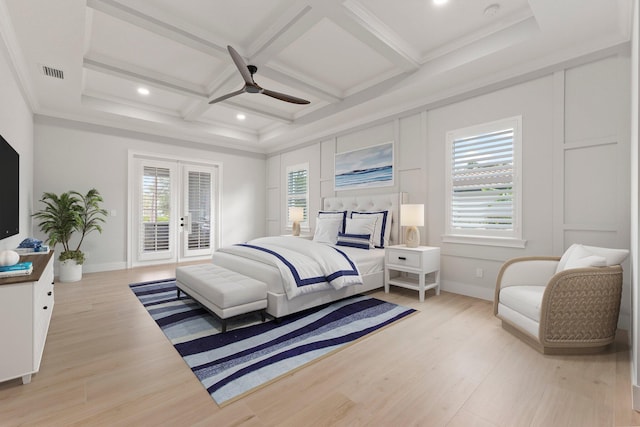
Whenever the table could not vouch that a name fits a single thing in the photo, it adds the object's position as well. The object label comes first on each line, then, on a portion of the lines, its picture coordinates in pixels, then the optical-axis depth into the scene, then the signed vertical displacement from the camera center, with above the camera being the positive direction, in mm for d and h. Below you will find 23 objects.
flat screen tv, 2404 +192
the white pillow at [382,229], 4242 -227
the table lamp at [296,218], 5719 -99
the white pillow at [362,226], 4211 -187
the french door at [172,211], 5500 +29
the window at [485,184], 3293 +347
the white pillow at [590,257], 2133 -323
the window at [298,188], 6051 +524
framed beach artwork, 4555 +747
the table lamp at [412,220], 3633 -81
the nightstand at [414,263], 3443 -607
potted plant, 4262 -188
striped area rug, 1898 -1030
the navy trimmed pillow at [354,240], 4125 -387
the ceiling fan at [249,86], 2720 +1340
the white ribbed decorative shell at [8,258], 1942 -309
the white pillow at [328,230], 4578 -271
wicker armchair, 2094 -698
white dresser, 1725 -683
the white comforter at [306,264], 2812 -523
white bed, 2773 -595
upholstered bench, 2524 -720
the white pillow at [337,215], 4711 -33
